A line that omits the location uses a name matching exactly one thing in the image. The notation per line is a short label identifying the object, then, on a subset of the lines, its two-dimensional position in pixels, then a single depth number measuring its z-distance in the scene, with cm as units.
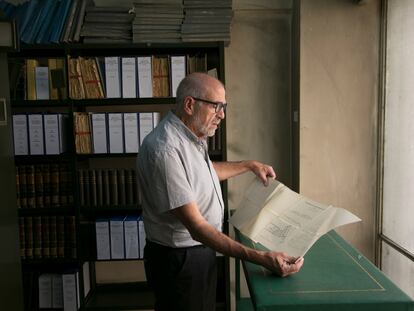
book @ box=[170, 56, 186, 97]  249
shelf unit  250
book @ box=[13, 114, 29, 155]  251
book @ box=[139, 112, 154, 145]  252
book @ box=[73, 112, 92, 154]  251
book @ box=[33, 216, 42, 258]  261
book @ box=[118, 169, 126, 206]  259
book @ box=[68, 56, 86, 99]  247
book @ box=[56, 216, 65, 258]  262
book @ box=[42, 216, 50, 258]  262
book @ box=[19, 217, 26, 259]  259
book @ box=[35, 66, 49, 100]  250
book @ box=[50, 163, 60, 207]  258
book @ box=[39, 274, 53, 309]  270
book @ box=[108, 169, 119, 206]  259
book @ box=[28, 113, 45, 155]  251
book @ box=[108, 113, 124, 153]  252
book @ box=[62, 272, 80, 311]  265
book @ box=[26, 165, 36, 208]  255
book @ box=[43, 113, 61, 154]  251
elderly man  142
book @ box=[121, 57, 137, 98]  248
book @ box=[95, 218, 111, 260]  262
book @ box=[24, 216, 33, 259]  260
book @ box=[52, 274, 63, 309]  269
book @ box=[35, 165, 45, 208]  256
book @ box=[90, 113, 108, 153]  251
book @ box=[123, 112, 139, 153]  252
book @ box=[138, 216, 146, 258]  262
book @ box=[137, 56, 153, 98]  248
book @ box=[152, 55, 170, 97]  251
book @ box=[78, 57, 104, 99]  249
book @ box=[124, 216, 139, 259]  262
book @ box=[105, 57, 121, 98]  247
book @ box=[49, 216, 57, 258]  262
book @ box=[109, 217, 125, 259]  262
